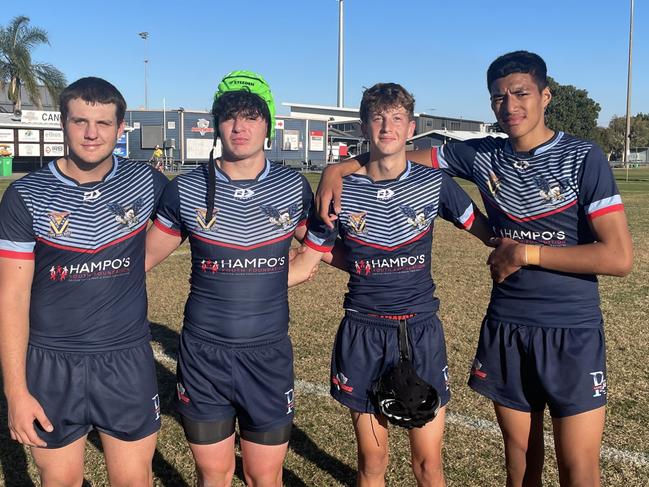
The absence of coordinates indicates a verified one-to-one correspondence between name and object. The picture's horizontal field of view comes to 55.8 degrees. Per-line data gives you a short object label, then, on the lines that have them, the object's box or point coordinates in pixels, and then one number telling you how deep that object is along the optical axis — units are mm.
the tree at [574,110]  56438
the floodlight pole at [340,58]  78562
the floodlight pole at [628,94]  51812
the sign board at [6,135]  38753
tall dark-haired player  2740
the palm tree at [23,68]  36938
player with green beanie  2824
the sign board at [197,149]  53438
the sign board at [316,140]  59594
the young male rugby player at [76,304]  2531
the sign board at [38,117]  38875
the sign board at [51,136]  40375
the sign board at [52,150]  40719
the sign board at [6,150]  37438
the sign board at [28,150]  39781
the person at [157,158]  41450
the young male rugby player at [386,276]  3059
